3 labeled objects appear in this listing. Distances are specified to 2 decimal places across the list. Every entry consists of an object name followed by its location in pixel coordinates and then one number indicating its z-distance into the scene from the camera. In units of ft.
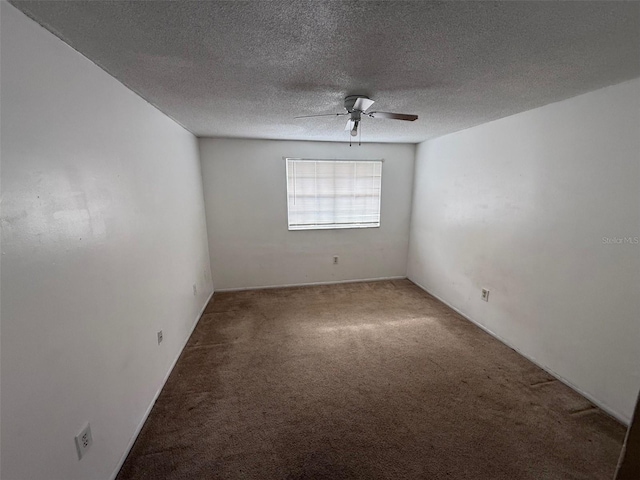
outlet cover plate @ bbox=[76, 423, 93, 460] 3.87
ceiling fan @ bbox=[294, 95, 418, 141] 5.93
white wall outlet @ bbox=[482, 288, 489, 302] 9.27
